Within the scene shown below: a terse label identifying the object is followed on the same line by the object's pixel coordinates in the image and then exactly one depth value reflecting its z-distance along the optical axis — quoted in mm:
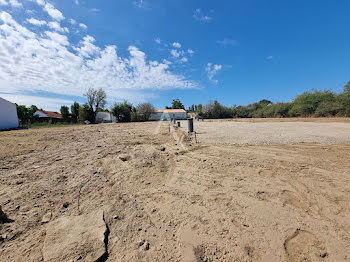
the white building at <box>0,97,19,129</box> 17078
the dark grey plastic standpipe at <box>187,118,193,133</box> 9268
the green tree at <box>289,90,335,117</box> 25062
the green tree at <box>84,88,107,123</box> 37812
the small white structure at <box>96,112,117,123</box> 44625
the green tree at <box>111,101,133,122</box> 38250
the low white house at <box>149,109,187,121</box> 46944
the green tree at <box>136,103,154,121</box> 42250
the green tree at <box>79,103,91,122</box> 36594
